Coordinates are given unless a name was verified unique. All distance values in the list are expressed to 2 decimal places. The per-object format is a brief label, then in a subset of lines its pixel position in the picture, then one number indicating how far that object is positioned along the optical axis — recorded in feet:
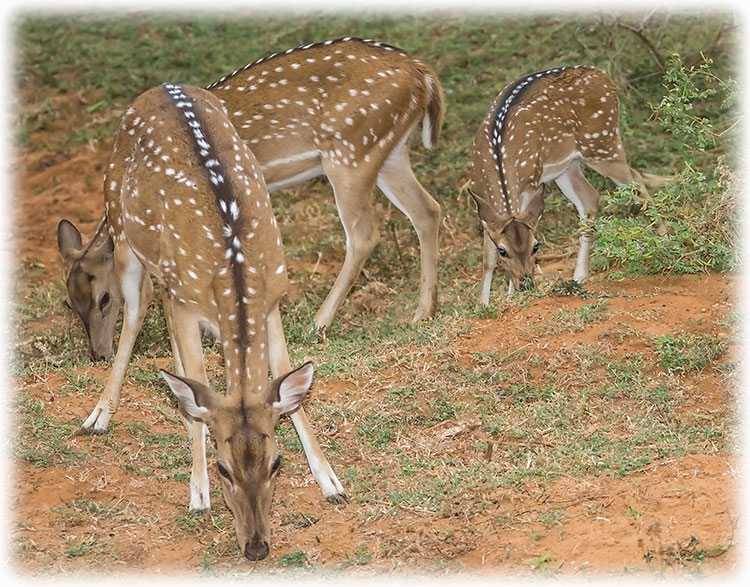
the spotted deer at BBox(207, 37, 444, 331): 58.65
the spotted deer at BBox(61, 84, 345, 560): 37.35
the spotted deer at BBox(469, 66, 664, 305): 61.62
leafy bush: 52.80
